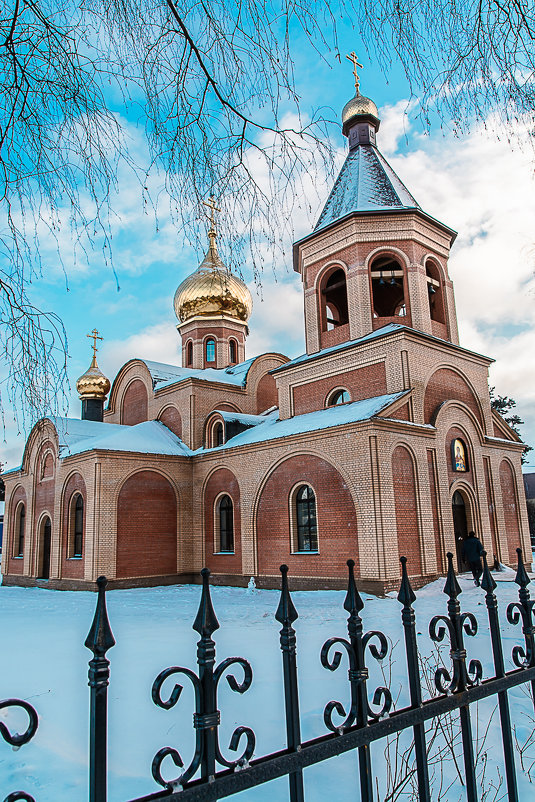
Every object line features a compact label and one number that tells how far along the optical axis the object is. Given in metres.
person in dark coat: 10.74
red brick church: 11.02
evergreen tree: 28.92
